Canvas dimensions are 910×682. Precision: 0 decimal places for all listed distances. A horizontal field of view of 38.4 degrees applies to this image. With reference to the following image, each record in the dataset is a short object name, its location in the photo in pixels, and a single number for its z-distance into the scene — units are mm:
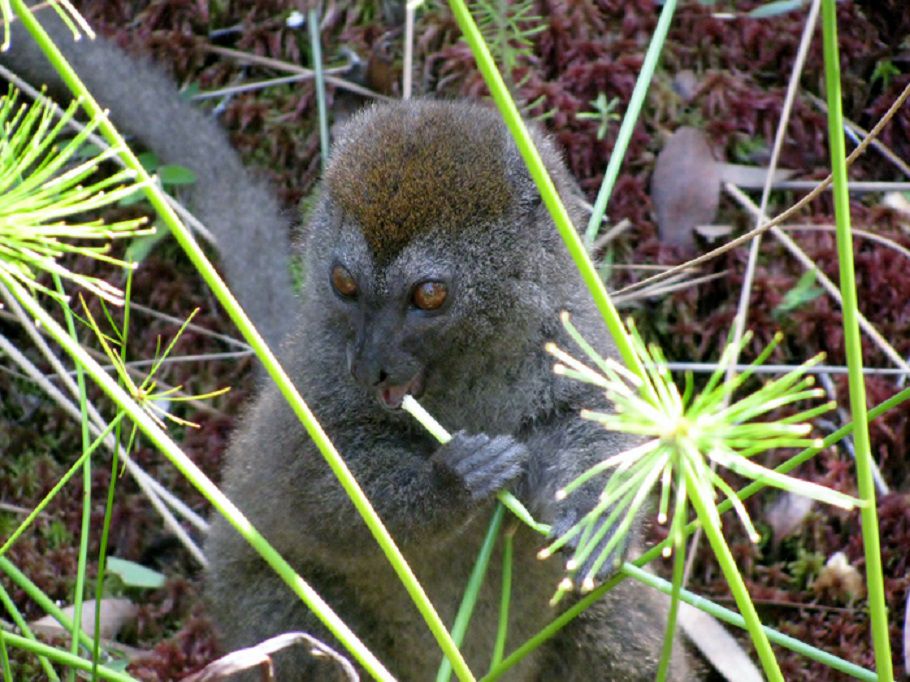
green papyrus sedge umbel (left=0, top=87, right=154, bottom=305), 1877
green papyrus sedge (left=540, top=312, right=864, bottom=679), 1727
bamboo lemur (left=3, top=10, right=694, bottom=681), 3377
